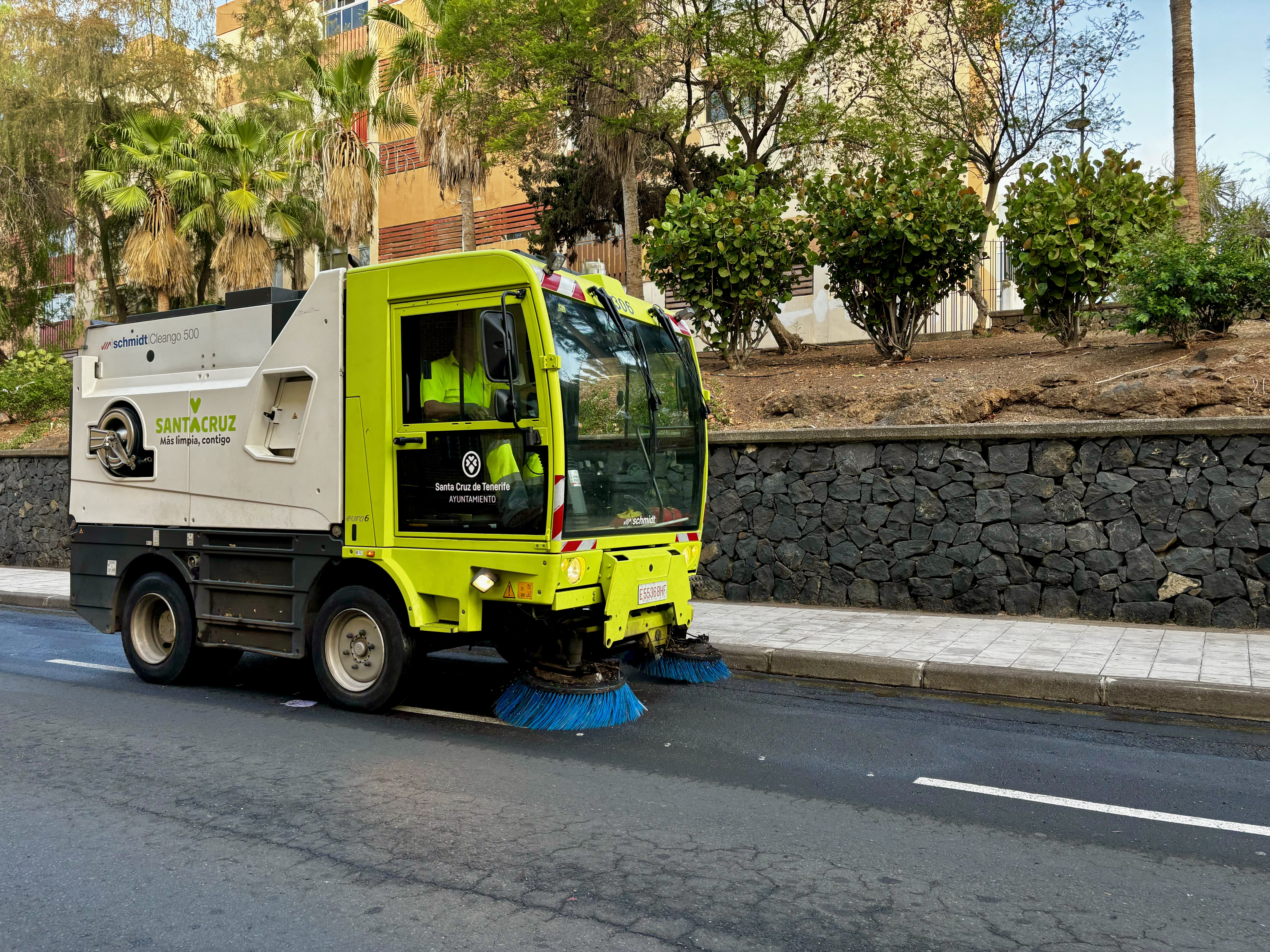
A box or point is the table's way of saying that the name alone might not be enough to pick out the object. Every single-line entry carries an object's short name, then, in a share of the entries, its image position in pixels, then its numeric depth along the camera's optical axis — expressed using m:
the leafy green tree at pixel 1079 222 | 12.23
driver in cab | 6.05
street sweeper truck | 6.07
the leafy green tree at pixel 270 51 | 29.02
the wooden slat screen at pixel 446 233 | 26.98
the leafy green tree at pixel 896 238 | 13.00
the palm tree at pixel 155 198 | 21.72
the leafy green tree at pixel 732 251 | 14.02
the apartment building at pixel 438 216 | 22.00
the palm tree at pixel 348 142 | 21.06
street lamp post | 17.81
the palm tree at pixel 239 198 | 21.73
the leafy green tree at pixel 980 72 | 17.42
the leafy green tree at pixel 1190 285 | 11.02
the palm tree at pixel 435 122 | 20.48
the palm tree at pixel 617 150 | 17.66
